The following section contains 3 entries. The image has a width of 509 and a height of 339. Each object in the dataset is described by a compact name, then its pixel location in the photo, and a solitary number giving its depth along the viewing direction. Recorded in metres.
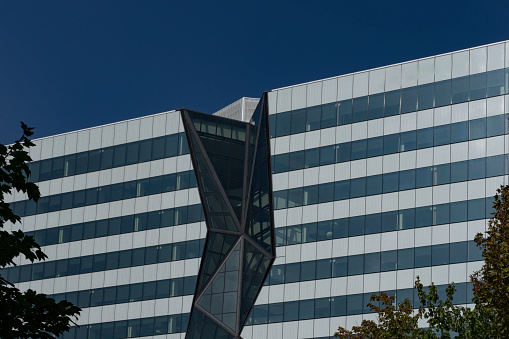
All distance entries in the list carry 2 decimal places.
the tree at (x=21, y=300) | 19.08
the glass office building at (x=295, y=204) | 61.81
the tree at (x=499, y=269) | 25.75
